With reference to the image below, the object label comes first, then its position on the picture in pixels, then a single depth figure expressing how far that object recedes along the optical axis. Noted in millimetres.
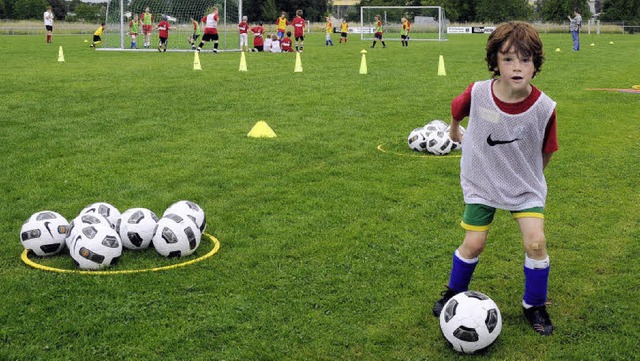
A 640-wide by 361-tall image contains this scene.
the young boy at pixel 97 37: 39656
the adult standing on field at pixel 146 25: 36906
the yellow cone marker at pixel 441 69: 23297
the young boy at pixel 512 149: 4504
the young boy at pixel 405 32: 44000
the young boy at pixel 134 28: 37406
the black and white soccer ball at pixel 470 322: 4430
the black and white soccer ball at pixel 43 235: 6238
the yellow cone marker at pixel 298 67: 23962
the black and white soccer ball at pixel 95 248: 5930
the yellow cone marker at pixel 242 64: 24281
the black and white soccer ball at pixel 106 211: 6641
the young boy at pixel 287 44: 36712
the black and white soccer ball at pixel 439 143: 10648
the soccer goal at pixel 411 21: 56688
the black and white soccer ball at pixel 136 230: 6379
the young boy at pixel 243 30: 34531
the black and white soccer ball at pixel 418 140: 10852
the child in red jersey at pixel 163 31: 34812
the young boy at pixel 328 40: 46012
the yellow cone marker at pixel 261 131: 12141
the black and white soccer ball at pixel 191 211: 6602
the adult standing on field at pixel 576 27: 37469
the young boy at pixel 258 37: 36344
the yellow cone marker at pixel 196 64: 24328
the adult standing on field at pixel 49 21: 43031
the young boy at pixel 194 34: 37006
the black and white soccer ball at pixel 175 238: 6211
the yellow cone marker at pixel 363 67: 23469
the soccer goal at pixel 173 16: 40594
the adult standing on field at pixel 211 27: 32219
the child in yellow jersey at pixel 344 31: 49469
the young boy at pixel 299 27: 34969
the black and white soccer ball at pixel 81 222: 6137
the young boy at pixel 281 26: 38469
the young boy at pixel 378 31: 42834
